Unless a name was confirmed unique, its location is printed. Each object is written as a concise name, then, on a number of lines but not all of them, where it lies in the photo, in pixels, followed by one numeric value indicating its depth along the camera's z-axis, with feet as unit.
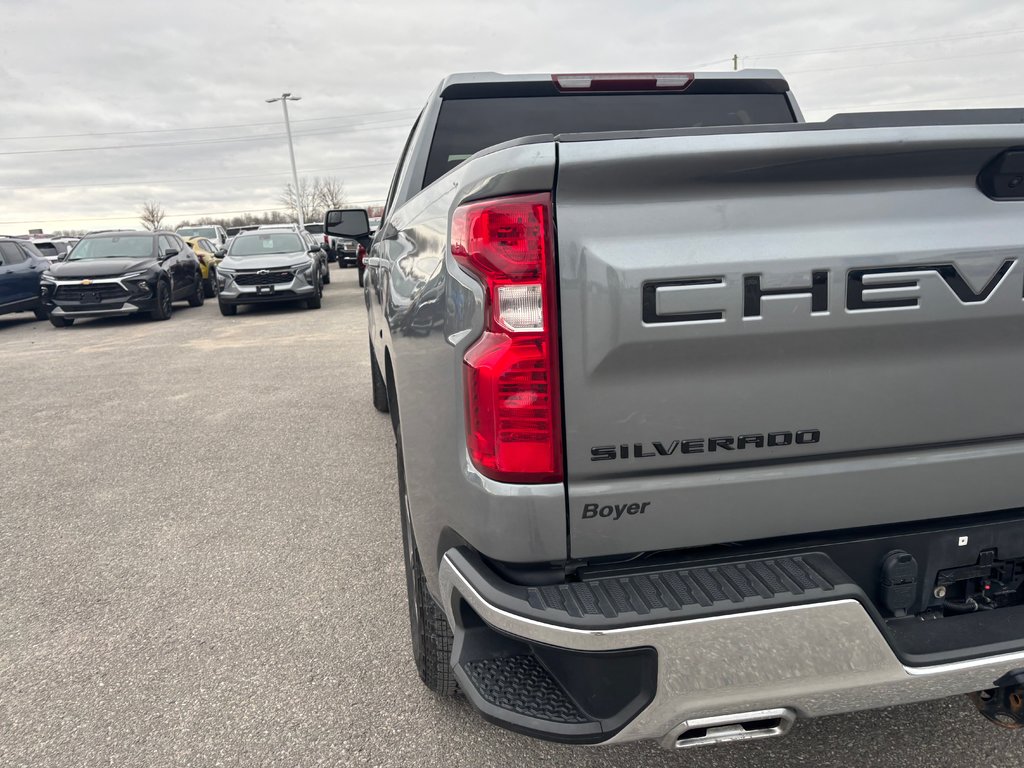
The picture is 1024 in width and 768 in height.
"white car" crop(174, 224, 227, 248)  85.25
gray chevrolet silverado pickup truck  4.70
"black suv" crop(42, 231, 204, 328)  41.27
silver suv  44.06
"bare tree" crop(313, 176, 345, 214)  253.44
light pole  131.85
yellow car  57.93
